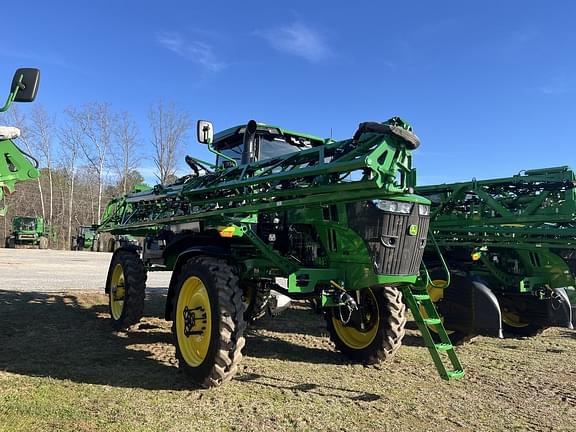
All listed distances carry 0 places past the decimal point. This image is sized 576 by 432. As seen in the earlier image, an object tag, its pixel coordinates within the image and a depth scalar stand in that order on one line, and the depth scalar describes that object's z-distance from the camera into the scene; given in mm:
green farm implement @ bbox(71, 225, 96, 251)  41722
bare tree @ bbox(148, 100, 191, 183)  43531
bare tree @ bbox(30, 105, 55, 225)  46269
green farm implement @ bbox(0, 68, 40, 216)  4297
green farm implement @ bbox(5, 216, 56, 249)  38938
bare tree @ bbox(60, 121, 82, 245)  46344
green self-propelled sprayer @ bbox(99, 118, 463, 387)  4273
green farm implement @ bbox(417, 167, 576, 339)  6941
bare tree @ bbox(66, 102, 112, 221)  44825
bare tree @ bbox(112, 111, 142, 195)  45000
